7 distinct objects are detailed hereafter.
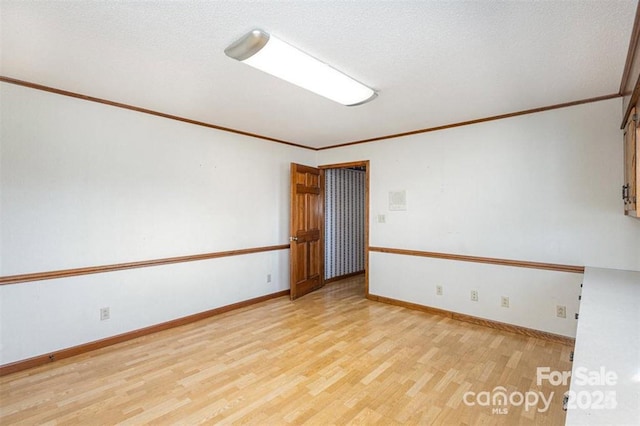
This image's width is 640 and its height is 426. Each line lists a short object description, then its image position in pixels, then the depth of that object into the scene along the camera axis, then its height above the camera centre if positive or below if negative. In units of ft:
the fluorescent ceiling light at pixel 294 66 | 6.32 +3.49
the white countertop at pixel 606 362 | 2.74 -1.68
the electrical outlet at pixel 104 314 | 9.81 -3.16
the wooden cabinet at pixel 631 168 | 6.51 +1.12
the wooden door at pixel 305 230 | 15.02 -0.72
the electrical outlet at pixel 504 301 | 11.09 -3.08
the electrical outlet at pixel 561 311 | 10.01 -3.08
